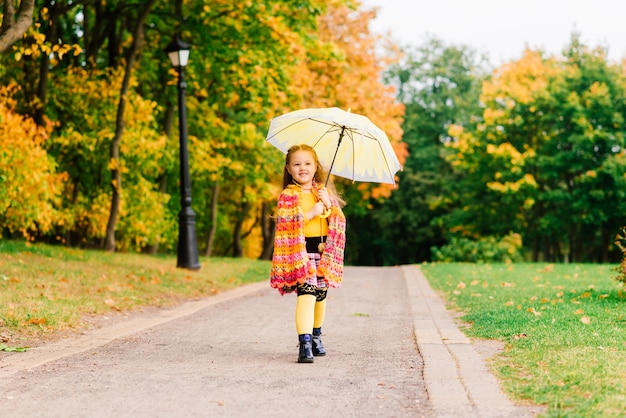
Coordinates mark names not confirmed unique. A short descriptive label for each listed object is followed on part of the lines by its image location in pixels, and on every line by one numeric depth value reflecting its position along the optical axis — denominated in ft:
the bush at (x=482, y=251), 81.25
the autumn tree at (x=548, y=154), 90.38
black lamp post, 48.93
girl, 20.10
